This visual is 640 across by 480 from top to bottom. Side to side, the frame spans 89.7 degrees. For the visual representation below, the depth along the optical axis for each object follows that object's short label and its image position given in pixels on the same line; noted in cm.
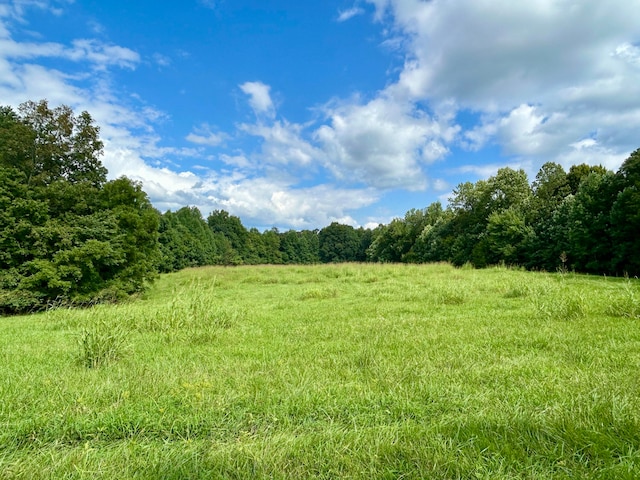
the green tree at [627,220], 1845
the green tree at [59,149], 1619
